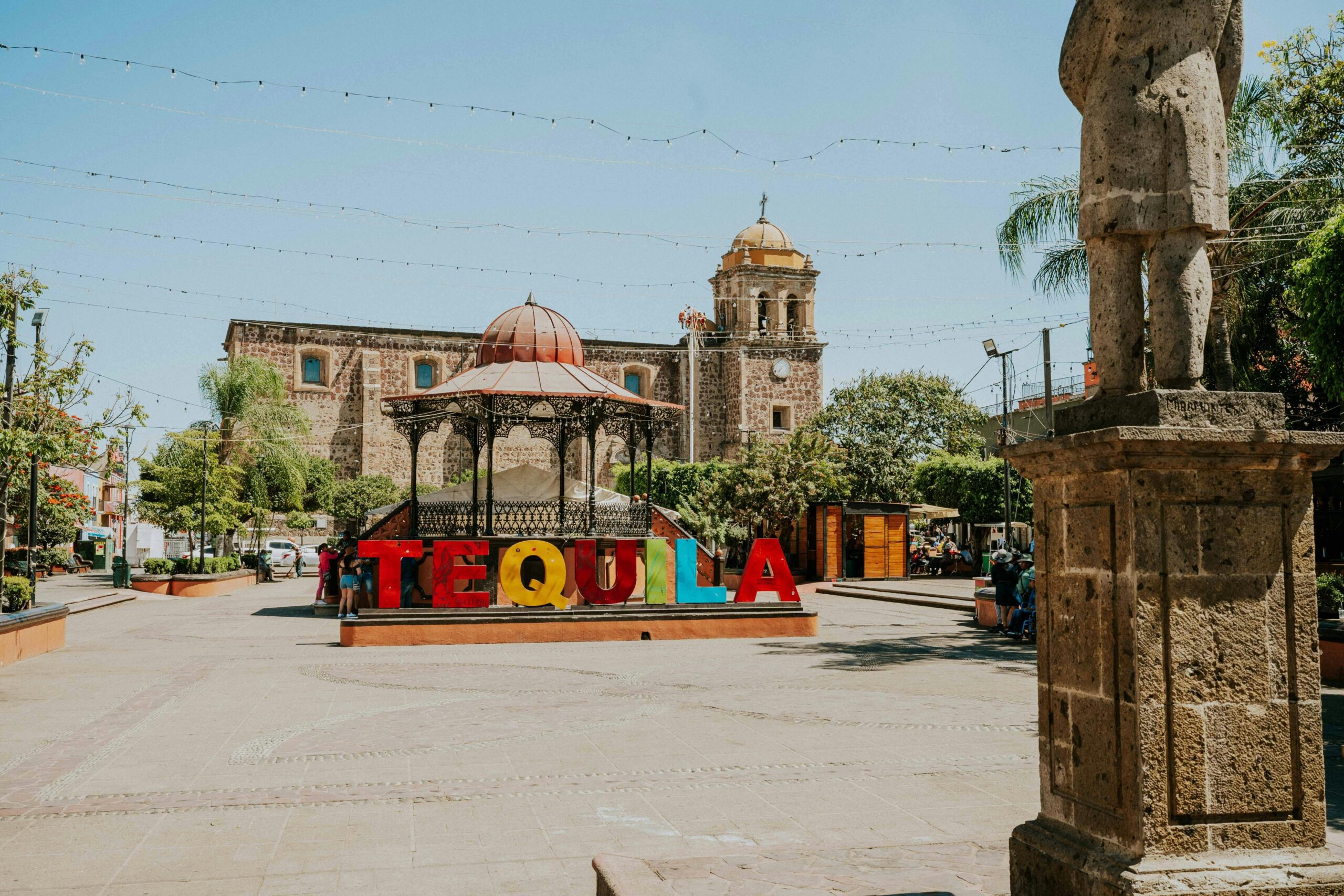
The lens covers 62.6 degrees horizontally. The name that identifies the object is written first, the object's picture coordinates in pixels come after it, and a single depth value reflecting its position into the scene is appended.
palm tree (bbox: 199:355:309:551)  36.69
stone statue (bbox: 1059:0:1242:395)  3.55
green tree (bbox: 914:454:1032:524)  35.94
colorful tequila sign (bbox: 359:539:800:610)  15.02
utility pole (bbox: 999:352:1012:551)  22.55
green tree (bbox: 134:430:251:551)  30.53
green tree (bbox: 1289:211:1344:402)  13.31
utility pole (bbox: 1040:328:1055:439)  19.77
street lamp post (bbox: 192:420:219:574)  28.61
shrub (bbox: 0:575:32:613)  14.88
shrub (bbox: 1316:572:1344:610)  13.27
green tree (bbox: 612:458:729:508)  40.78
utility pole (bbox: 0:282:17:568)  13.40
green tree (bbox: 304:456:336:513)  46.06
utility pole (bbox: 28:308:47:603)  14.06
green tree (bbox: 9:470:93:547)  16.44
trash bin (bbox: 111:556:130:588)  28.48
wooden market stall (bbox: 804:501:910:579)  28.97
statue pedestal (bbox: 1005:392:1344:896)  3.22
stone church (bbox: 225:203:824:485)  48.25
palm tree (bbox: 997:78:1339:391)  16.59
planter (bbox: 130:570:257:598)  26.72
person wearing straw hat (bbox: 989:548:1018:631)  15.77
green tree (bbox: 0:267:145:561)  12.88
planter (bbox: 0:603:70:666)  11.63
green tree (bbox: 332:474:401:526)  46.09
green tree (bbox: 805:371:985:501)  39.56
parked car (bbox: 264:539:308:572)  39.44
